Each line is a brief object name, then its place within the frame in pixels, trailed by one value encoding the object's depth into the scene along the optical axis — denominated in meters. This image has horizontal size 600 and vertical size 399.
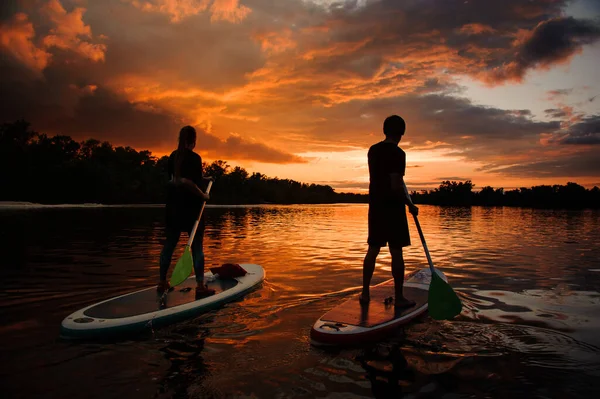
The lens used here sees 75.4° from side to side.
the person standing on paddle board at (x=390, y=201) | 4.98
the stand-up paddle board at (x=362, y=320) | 4.24
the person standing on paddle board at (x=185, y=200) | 5.56
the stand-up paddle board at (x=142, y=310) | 4.38
